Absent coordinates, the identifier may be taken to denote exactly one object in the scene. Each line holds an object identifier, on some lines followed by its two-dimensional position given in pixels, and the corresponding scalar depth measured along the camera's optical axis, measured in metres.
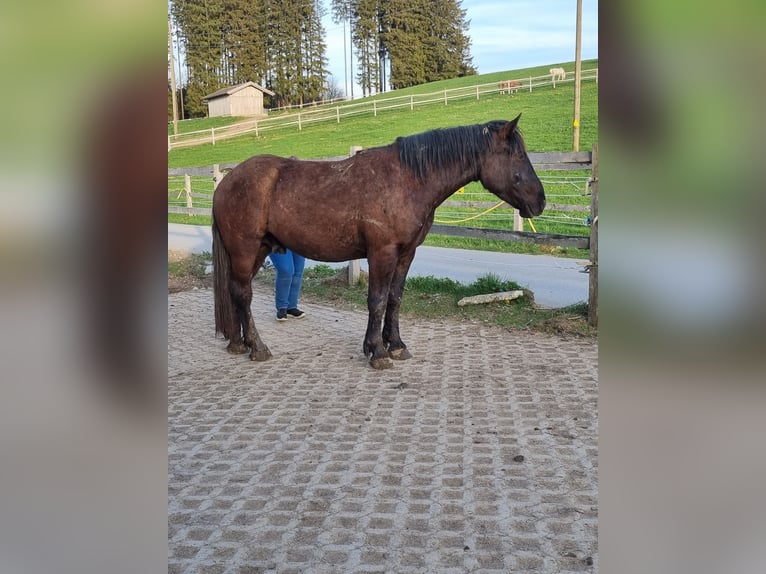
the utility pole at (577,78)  15.96
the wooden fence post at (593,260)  5.89
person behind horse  6.68
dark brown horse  4.94
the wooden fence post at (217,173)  10.86
